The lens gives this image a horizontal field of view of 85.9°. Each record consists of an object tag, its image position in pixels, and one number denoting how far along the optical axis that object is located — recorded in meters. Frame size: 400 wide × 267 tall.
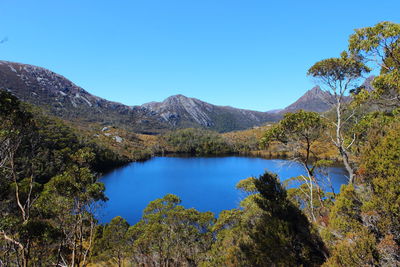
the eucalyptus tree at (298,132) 14.23
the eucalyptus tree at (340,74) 12.45
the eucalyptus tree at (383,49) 8.82
